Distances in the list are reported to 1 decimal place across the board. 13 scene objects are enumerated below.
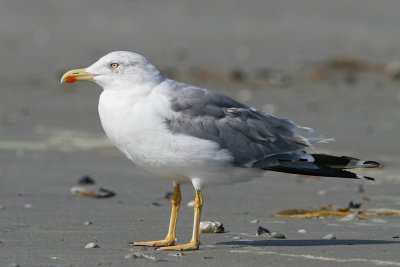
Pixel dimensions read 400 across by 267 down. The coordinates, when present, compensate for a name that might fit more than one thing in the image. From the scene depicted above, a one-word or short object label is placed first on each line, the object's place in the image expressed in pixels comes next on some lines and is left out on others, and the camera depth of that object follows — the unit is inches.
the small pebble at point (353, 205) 645.3
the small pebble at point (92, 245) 507.8
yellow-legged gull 513.3
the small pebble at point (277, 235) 549.6
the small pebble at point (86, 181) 730.2
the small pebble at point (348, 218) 603.6
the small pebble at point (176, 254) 500.1
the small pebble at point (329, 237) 540.9
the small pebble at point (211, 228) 565.0
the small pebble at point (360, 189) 711.7
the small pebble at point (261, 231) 558.2
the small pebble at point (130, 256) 478.9
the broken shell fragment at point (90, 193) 682.2
